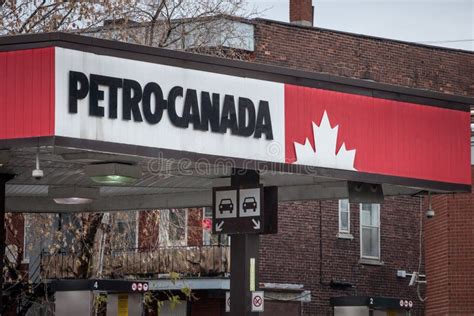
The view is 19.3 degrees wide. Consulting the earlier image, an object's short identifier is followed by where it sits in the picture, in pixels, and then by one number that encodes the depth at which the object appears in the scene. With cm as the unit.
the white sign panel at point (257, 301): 1947
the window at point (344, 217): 4288
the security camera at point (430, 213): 2148
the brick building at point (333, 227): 4094
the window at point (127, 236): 3594
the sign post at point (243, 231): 1955
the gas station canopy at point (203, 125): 1700
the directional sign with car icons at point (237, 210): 1961
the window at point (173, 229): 3462
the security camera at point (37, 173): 1688
